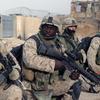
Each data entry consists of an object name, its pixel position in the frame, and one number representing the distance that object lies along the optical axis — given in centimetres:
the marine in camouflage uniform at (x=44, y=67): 336
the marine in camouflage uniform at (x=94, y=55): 488
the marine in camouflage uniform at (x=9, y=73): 359
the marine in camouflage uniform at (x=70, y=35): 497
